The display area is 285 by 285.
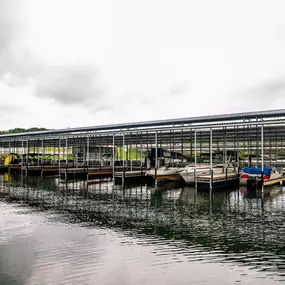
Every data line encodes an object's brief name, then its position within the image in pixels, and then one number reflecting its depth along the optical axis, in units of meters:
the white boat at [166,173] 29.54
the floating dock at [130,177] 30.83
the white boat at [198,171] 27.56
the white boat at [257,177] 25.47
